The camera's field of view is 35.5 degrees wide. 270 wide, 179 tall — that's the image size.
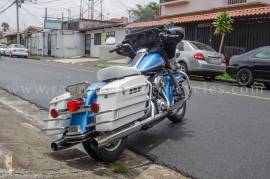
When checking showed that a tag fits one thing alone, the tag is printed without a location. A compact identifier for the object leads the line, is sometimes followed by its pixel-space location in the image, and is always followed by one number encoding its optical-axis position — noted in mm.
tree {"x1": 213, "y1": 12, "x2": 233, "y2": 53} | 20562
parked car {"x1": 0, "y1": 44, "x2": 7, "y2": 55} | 47609
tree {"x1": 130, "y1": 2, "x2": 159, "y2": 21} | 59403
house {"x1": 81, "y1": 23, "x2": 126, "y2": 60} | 36219
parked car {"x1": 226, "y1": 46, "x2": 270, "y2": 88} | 13781
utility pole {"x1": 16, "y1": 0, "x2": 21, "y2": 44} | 55719
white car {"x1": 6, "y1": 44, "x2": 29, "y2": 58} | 44250
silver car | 16609
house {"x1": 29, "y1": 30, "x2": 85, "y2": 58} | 45750
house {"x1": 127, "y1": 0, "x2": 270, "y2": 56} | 20453
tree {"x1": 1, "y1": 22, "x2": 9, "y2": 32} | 128575
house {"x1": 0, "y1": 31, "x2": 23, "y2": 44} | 71838
